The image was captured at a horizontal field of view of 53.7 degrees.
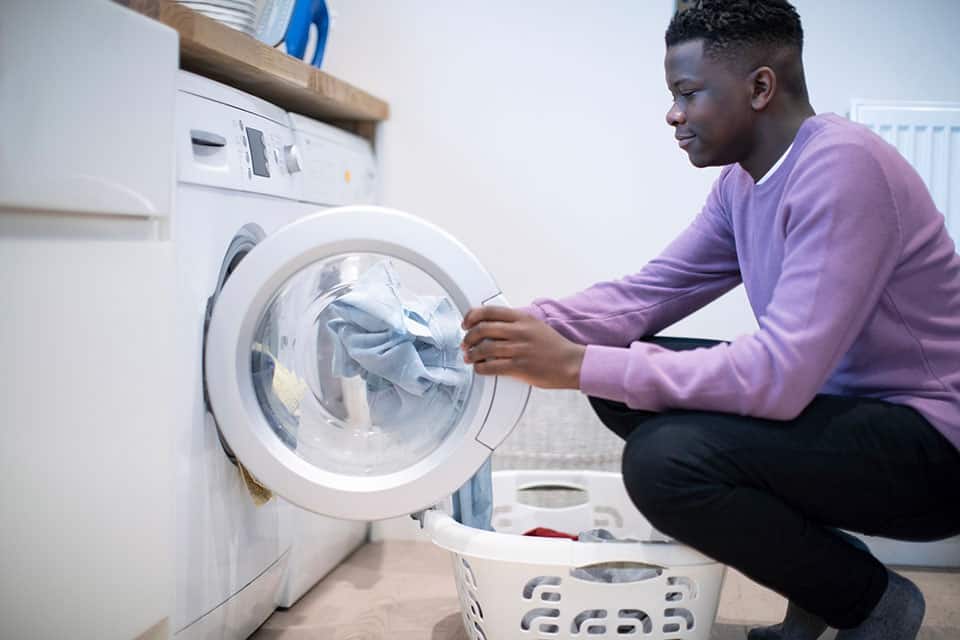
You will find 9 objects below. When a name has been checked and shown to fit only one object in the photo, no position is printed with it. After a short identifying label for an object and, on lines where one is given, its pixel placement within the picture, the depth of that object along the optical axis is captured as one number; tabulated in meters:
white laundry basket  1.27
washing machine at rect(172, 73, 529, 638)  1.27
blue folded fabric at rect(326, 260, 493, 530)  1.38
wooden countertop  1.23
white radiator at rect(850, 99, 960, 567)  1.90
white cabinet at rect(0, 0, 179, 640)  0.90
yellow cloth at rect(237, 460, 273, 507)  1.43
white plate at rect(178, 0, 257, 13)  1.54
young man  1.12
